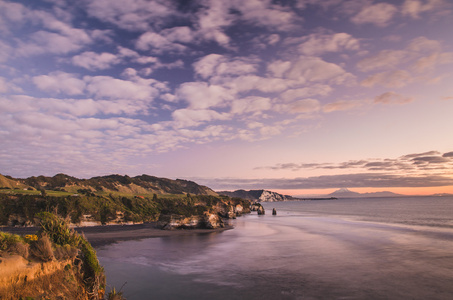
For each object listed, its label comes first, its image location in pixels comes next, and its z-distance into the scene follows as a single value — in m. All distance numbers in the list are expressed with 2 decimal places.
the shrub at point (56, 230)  15.99
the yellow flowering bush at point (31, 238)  14.54
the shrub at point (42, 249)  13.09
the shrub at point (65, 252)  14.48
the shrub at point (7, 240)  12.43
